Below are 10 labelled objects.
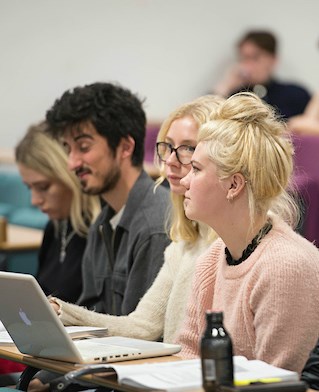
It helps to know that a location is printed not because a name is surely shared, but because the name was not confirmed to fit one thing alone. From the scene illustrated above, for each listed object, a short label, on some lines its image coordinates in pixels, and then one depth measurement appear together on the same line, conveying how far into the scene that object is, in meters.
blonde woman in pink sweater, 4.09
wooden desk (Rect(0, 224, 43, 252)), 8.52
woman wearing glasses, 5.21
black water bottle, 3.46
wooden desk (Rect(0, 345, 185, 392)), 3.77
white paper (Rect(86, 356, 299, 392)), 3.55
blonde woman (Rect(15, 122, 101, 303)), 6.93
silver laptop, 4.17
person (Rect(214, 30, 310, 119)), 13.17
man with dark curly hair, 6.00
